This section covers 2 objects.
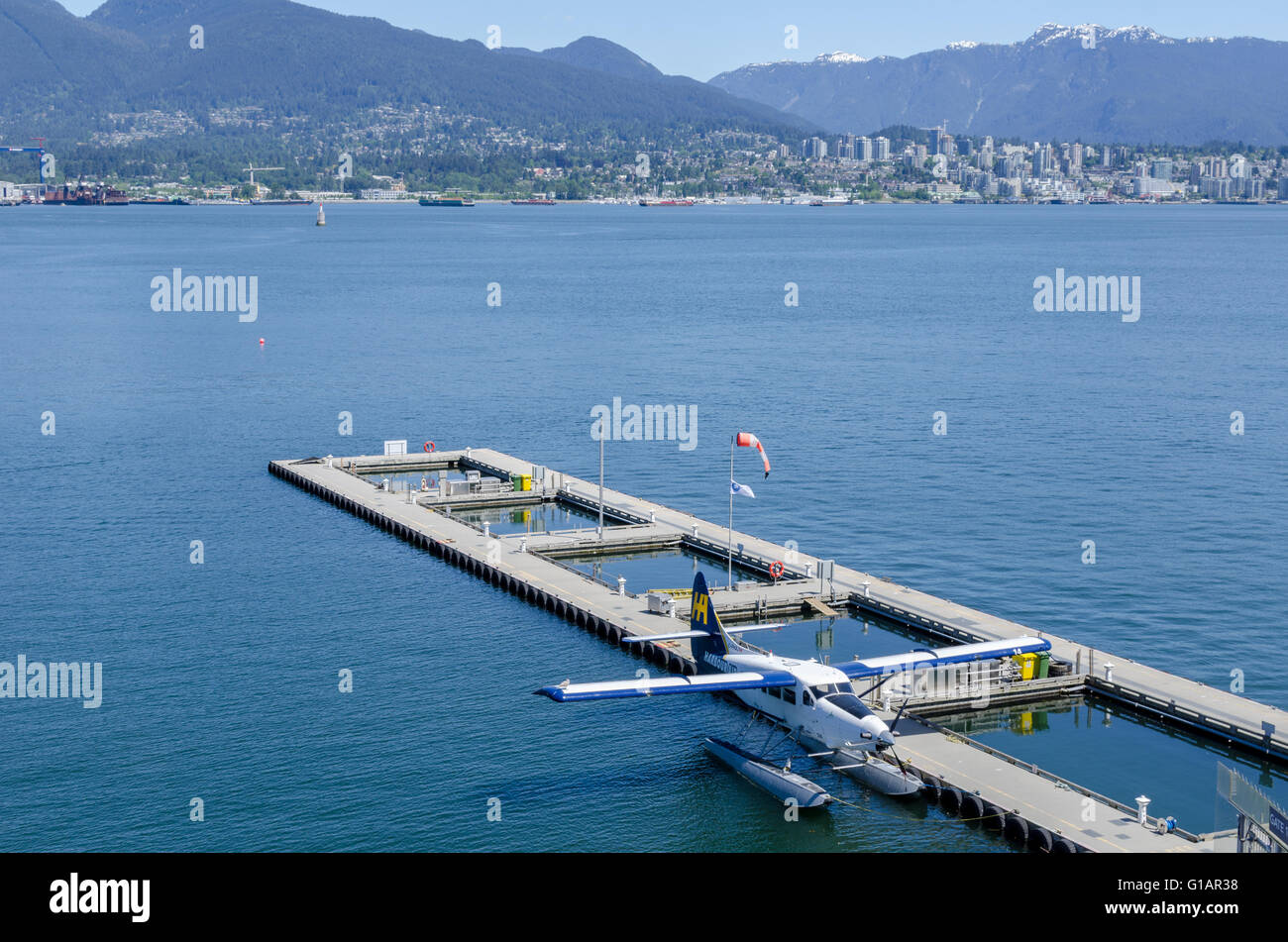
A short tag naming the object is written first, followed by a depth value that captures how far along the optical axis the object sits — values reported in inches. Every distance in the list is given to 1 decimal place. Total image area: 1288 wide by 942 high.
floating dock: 1704.0
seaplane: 1769.2
